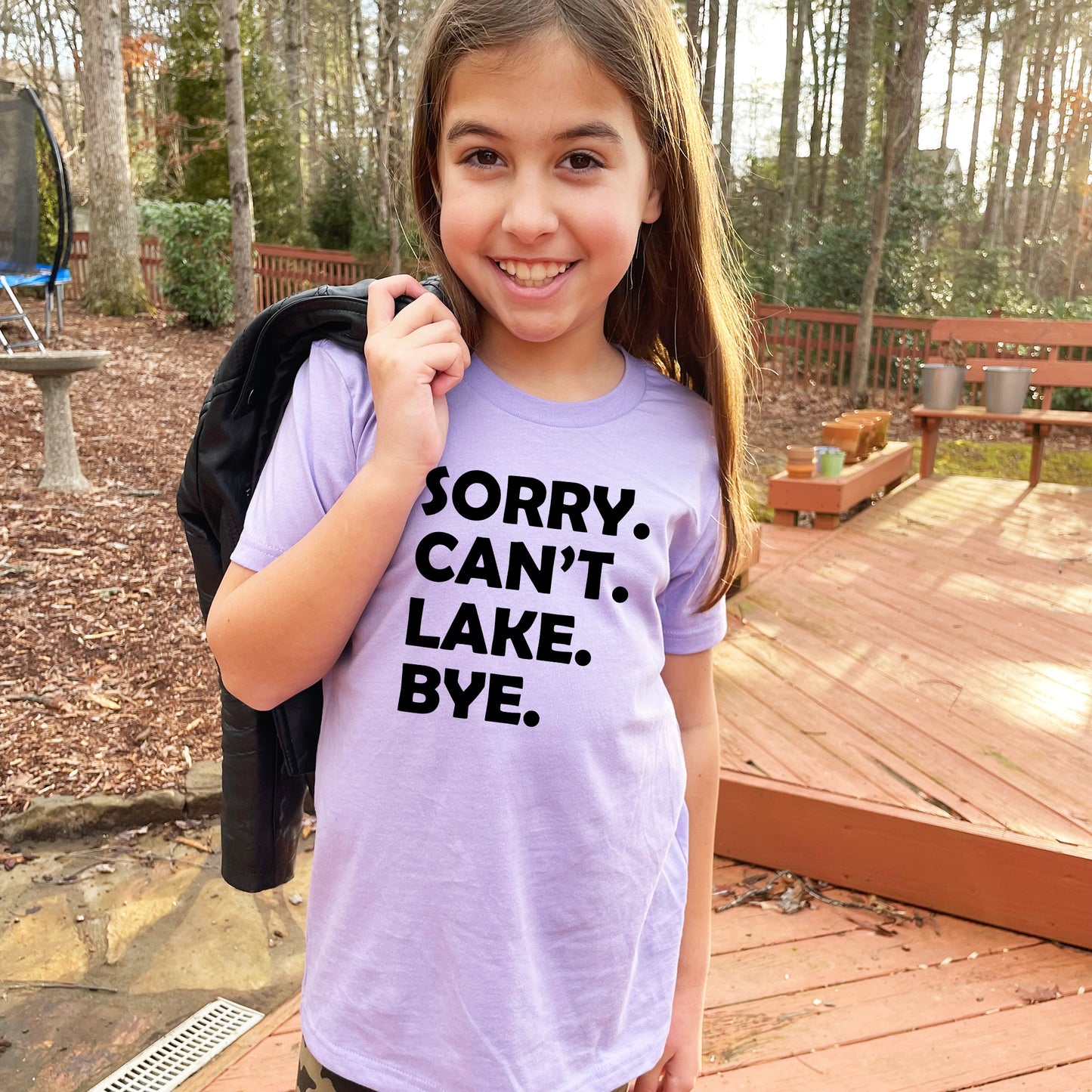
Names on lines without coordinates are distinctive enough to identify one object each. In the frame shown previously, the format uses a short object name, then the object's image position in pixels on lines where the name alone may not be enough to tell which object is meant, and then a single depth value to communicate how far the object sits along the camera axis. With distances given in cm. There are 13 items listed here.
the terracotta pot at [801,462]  552
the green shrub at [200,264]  1206
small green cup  557
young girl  98
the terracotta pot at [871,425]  628
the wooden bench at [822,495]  535
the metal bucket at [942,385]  684
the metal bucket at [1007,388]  655
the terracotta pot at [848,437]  603
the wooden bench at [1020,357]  676
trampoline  649
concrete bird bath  523
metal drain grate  223
